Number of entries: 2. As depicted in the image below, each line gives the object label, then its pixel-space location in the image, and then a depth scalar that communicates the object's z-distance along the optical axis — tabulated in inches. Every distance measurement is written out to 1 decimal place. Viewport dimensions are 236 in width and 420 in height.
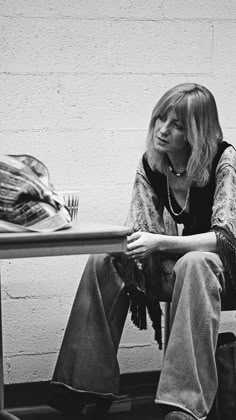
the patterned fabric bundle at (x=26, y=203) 122.8
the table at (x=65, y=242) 119.5
